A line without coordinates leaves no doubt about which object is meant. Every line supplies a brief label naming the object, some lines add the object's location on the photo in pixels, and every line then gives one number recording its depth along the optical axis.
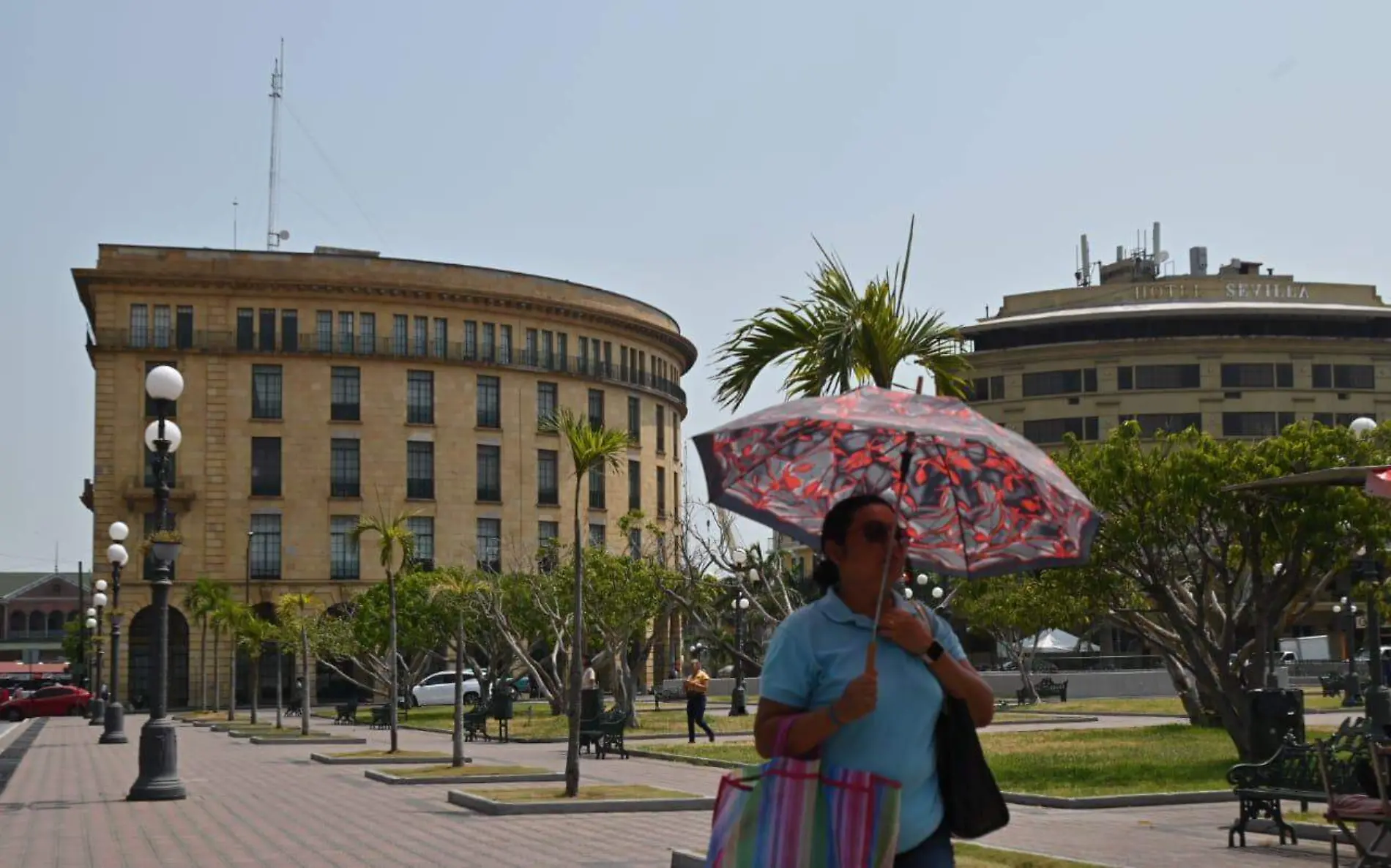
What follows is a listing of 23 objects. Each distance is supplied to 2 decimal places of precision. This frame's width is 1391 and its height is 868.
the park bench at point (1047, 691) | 50.25
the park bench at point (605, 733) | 28.59
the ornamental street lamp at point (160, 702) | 20.48
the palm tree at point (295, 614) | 45.25
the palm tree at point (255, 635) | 52.38
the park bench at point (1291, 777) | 12.98
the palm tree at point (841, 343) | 12.41
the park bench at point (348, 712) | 50.91
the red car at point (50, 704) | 70.81
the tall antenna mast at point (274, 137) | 79.38
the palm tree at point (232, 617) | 53.59
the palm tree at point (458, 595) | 23.94
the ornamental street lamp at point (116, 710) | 37.12
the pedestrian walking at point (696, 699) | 31.55
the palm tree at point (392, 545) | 28.41
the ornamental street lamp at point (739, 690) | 44.56
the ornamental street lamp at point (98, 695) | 51.02
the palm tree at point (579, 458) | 19.03
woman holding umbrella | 4.89
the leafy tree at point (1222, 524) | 20.97
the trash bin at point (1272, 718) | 16.28
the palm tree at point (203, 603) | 59.91
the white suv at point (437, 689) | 62.59
